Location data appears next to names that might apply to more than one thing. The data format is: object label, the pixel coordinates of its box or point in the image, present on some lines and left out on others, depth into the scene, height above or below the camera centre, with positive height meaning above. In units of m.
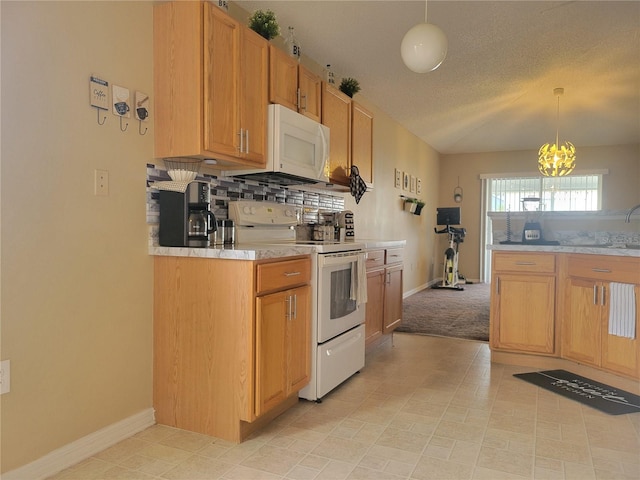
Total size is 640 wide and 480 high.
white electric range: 2.57 -0.39
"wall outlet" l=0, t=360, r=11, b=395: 1.65 -0.55
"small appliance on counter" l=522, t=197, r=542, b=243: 3.50 +0.04
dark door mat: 2.56 -0.99
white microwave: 2.70 +0.53
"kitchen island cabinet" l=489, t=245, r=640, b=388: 2.83 -0.55
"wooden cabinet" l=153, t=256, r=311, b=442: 2.07 -0.55
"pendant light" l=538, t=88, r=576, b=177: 6.00 +1.03
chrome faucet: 3.15 +0.12
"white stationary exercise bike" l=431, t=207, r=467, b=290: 7.59 -0.26
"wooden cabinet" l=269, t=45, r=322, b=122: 2.72 +0.96
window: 7.62 +0.73
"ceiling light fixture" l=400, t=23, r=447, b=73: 2.43 +1.02
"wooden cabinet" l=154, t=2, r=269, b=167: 2.17 +0.75
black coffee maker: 2.20 +0.07
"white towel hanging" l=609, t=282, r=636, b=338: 2.73 -0.48
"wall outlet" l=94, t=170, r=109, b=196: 2.01 +0.21
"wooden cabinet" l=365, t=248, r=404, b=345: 3.40 -0.50
